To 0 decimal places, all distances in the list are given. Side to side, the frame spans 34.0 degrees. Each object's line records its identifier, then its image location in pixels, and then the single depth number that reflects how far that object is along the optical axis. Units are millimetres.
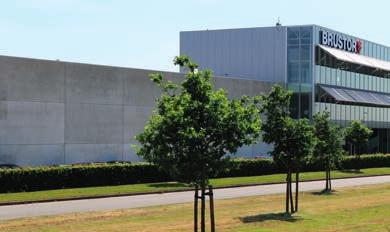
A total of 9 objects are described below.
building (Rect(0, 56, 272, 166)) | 38031
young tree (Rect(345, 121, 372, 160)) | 54688
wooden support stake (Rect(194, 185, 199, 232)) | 13808
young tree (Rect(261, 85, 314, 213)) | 22062
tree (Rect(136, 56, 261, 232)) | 13461
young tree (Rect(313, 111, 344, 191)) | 31680
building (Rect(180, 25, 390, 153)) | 58562
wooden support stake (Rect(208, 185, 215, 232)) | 14266
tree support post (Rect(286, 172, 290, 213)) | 22062
